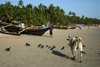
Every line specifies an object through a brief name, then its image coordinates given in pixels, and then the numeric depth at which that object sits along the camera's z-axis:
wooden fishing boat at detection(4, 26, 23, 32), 21.78
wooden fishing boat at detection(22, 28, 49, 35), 20.25
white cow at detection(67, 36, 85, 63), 6.02
